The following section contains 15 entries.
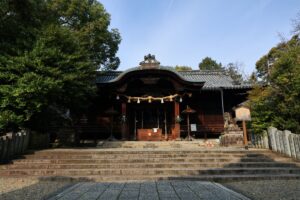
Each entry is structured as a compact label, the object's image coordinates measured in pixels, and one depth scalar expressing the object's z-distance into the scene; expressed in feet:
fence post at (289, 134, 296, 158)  30.04
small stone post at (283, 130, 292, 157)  30.91
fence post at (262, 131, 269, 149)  36.97
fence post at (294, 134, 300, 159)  29.24
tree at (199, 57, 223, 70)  185.70
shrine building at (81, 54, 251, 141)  55.77
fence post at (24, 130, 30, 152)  35.04
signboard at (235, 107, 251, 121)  37.09
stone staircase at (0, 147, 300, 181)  24.69
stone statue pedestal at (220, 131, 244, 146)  42.47
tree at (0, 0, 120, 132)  34.09
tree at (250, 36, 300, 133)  34.63
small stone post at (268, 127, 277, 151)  34.35
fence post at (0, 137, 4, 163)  29.22
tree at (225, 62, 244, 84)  113.42
